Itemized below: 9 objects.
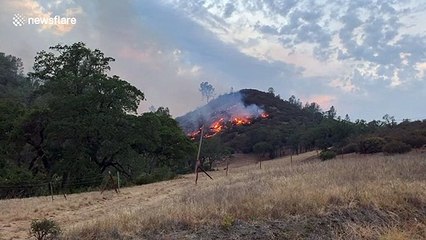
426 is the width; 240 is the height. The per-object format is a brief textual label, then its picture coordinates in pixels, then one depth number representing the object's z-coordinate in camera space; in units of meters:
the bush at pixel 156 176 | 34.81
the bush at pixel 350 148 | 46.71
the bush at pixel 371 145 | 42.12
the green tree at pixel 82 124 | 33.47
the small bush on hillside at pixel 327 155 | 45.09
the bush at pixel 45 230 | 9.06
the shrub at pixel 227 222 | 9.63
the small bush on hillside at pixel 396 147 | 38.44
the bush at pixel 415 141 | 40.44
